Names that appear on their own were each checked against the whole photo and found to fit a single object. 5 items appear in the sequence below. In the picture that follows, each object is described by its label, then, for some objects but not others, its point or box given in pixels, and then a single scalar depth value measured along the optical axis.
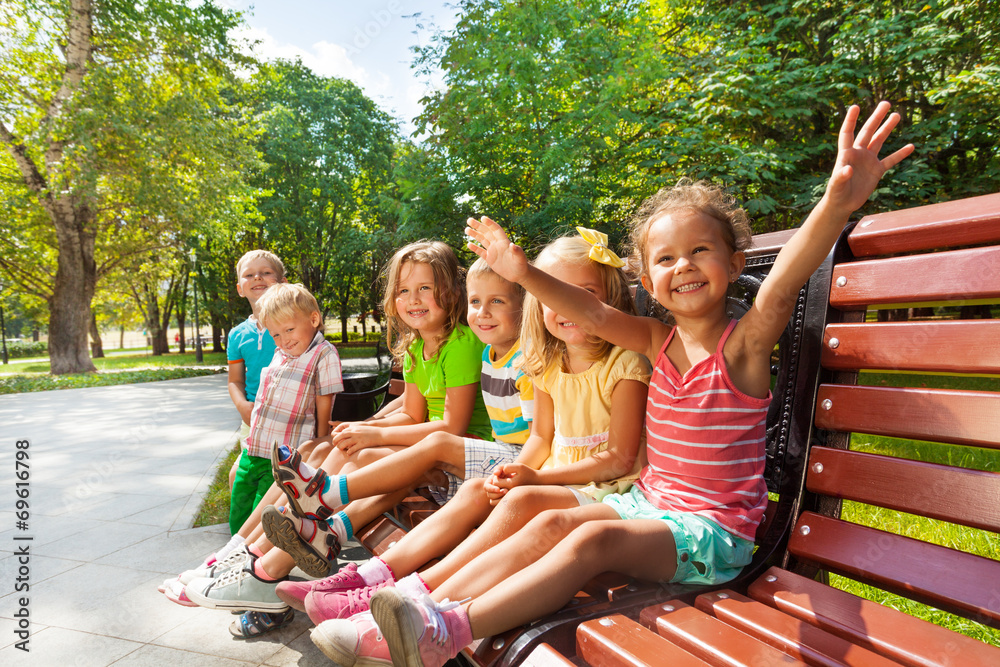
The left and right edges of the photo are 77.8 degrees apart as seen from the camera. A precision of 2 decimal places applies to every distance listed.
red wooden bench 1.29
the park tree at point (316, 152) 21.88
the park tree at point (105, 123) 14.23
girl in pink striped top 1.45
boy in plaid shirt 3.31
